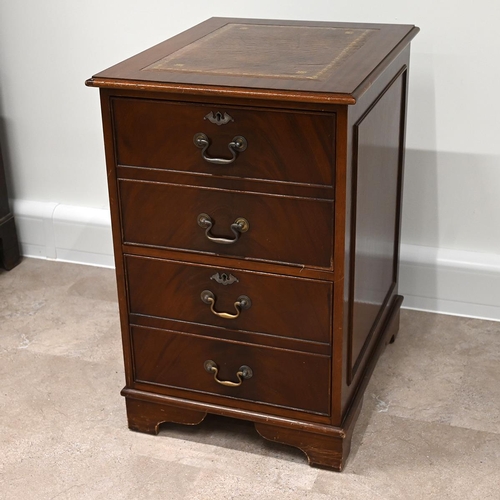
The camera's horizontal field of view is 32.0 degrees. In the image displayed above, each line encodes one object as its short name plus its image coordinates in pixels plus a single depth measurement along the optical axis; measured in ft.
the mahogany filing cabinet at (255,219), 4.82
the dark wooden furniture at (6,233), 8.13
